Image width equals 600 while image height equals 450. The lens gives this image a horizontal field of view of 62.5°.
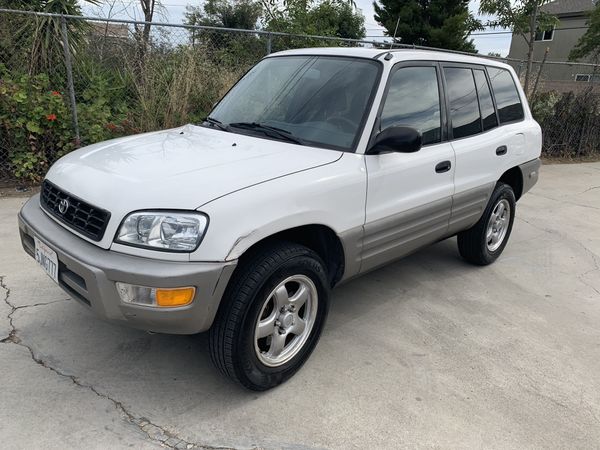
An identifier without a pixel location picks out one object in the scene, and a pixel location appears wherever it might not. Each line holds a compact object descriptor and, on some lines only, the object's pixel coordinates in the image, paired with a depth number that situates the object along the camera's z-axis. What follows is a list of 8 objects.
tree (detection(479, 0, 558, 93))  10.57
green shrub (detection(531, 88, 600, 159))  10.55
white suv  2.23
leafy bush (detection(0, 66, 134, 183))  5.77
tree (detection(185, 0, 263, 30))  28.36
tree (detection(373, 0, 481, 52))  27.19
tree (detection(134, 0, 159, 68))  7.08
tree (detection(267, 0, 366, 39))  10.17
